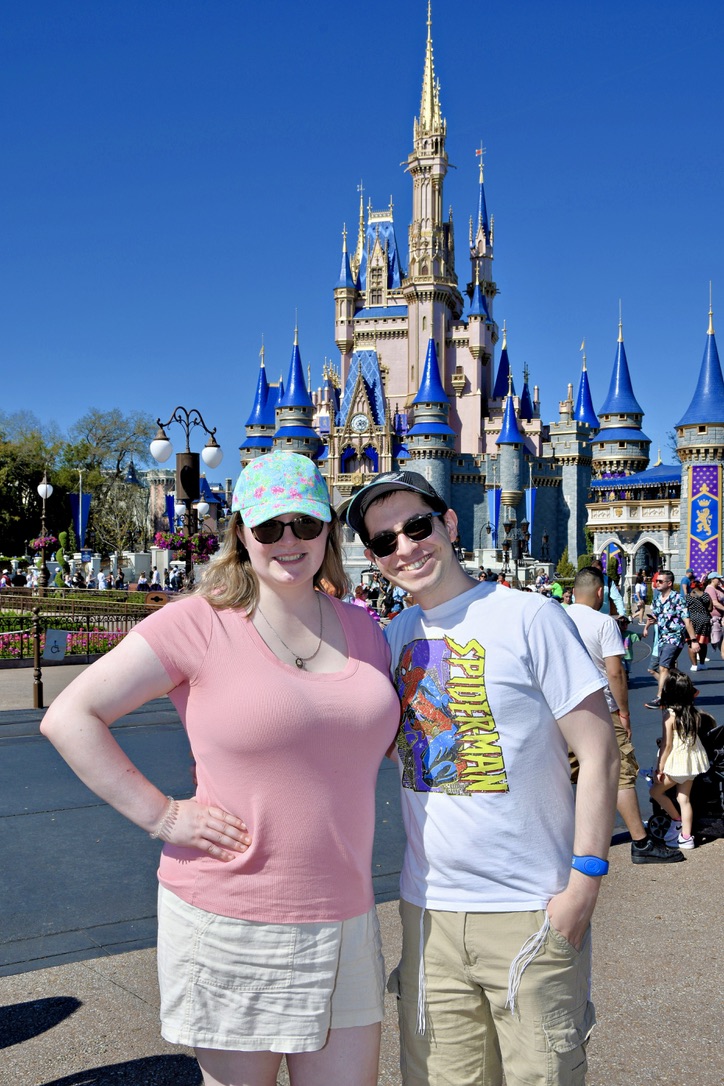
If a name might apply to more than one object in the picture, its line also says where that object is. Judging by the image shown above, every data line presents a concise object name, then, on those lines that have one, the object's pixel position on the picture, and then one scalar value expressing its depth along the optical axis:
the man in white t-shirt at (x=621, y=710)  5.16
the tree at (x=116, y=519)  55.00
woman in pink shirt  1.94
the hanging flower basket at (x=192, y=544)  18.12
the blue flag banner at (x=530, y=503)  51.38
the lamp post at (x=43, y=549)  27.44
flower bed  14.99
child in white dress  5.61
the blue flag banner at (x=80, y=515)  34.97
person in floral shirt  11.48
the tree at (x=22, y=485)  51.38
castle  51.62
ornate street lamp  15.77
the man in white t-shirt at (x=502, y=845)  2.00
